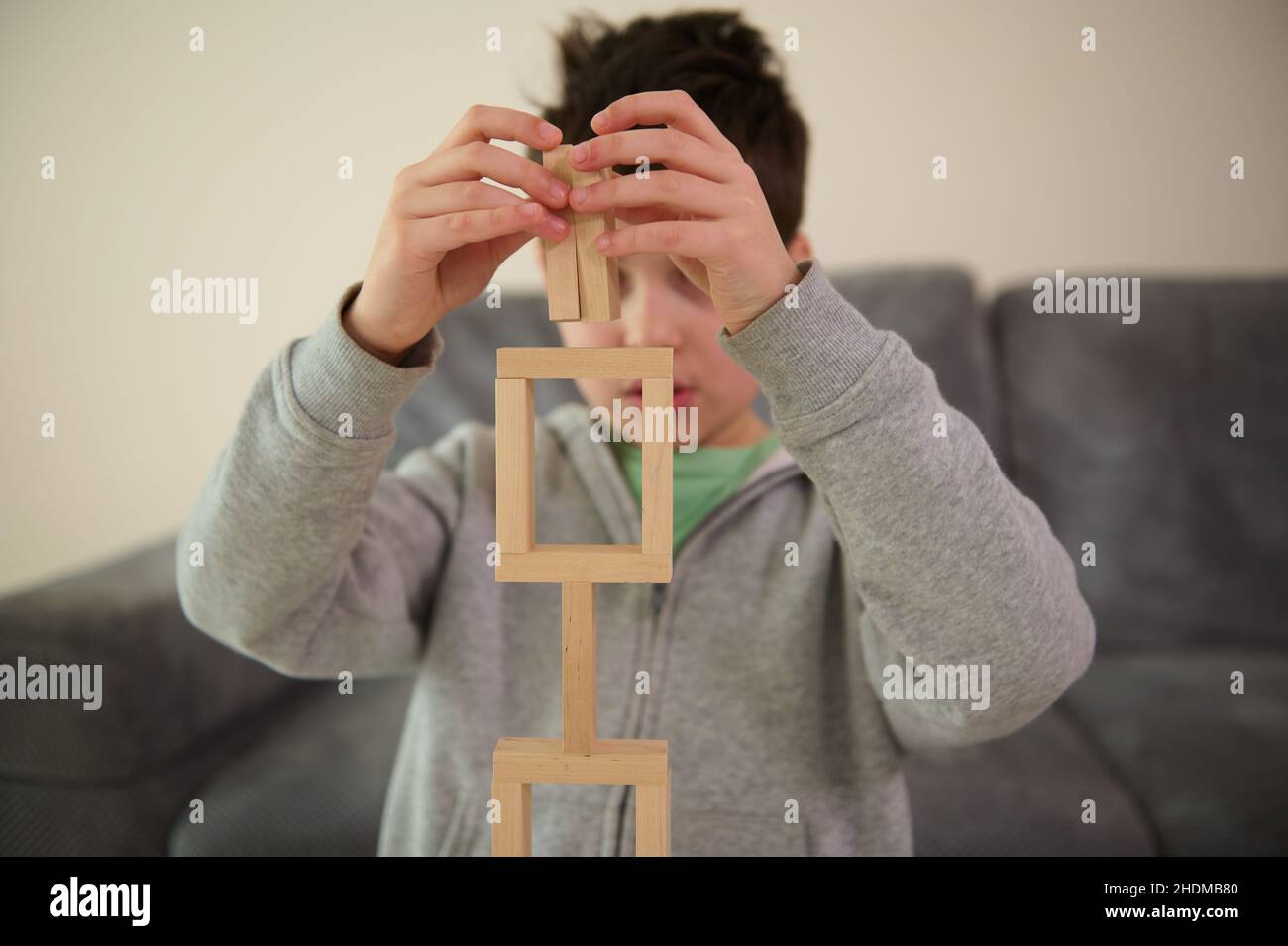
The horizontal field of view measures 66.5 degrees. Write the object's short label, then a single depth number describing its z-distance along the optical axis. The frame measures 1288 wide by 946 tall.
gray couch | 0.97
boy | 0.49
